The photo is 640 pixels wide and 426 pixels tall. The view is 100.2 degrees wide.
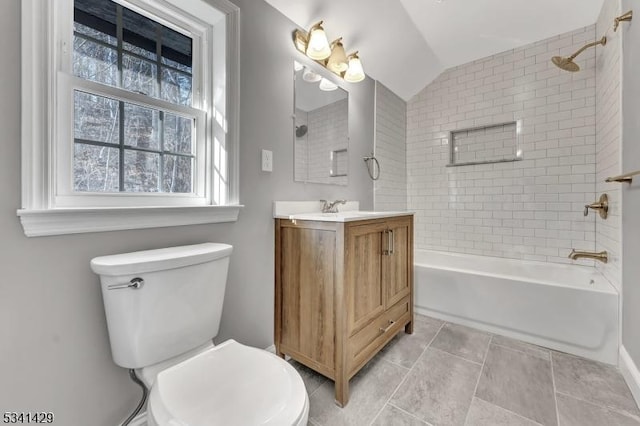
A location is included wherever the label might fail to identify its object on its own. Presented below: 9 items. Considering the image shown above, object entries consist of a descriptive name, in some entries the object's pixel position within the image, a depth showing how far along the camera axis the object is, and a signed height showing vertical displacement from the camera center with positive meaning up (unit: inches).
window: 34.5 +16.3
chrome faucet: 75.1 +1.3
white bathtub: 64.7 -25.8
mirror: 69.7 +23.3
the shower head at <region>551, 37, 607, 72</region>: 74.4 +42.1
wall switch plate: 60.5 +11.4
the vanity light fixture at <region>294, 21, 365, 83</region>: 65.6 +41.8
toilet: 28.3 -20.4
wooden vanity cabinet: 51.8 -17.7
